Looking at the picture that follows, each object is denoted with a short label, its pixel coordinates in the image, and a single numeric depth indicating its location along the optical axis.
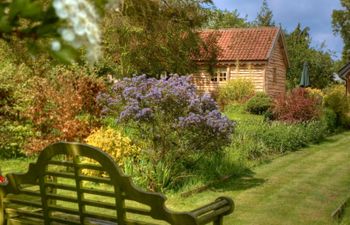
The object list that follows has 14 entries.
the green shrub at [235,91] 31.69
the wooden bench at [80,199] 3.80
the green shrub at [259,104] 25.19
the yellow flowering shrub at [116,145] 10.13
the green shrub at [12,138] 12.94
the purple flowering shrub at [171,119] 9.16
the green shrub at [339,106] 23.75
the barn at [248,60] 35.28
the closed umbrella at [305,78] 27.91
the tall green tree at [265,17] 58.19
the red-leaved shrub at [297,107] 19.20
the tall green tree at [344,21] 57.44
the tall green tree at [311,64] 45.44
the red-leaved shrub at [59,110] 11.61
